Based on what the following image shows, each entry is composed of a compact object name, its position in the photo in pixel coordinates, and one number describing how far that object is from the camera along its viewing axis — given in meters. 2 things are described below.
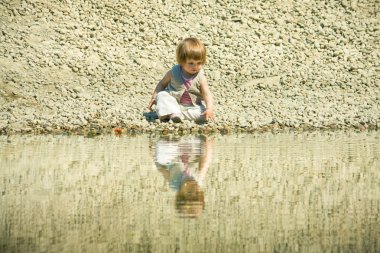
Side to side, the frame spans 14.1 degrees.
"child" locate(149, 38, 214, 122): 17.96
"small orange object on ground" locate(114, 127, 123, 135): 16.89
